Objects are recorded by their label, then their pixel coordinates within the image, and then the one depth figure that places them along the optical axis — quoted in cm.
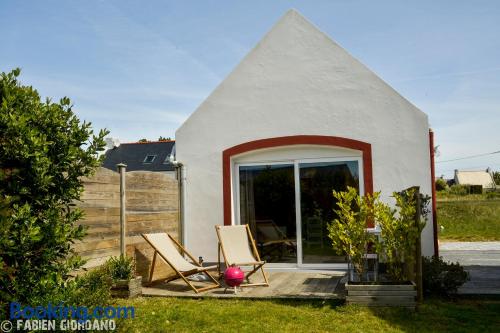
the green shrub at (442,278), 674
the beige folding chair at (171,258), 751
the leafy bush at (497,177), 3990
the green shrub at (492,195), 2677
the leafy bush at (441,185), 3578
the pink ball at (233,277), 718
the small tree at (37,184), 365
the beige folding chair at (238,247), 791
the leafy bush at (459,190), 3156
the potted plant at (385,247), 617
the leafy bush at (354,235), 651
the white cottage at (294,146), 914
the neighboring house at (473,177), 5459
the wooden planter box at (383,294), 610
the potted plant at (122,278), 708
